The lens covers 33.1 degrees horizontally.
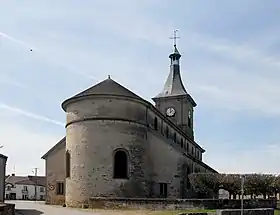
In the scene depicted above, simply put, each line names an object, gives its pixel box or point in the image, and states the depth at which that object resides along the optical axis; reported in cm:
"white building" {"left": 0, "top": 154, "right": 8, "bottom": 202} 3397
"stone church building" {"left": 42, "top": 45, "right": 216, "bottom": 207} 3803
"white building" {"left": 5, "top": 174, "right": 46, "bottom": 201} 10238
